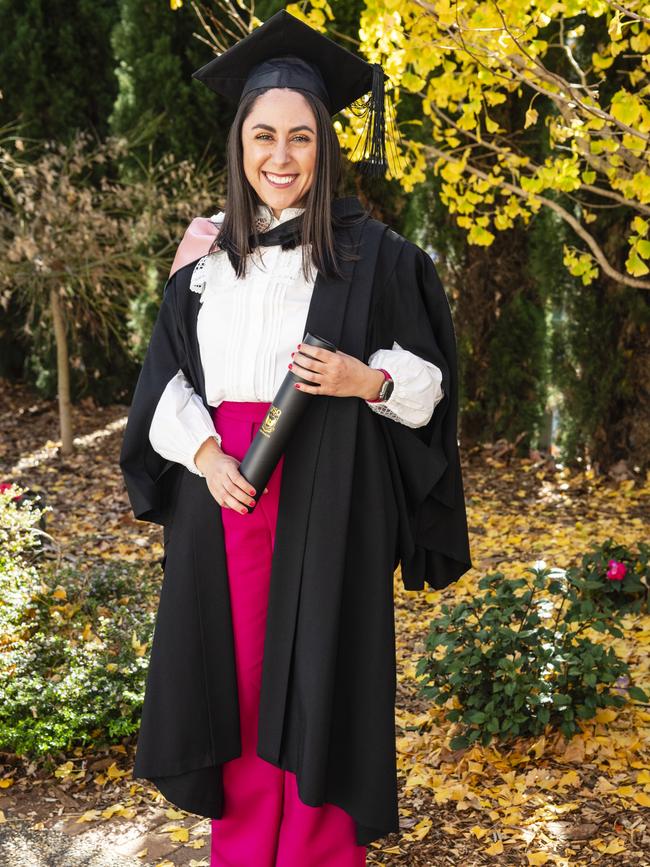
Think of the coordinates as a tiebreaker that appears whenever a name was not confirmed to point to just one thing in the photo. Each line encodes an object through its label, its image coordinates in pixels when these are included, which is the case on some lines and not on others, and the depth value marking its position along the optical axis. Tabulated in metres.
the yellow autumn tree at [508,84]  3.09
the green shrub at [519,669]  3.08
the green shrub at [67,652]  3.29
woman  2.04
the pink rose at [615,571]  4.05
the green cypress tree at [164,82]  7.66
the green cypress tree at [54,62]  8.42
